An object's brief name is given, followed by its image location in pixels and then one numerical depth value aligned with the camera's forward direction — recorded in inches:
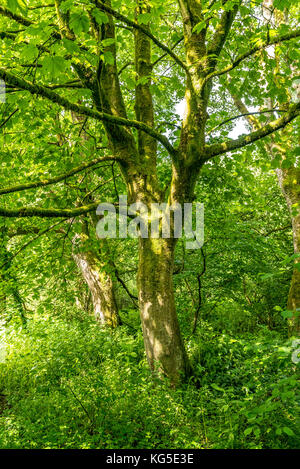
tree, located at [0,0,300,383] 146.0
